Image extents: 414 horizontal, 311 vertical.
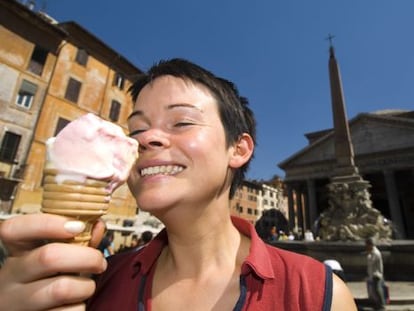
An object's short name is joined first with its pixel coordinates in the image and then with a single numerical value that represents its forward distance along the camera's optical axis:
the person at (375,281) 4.98
